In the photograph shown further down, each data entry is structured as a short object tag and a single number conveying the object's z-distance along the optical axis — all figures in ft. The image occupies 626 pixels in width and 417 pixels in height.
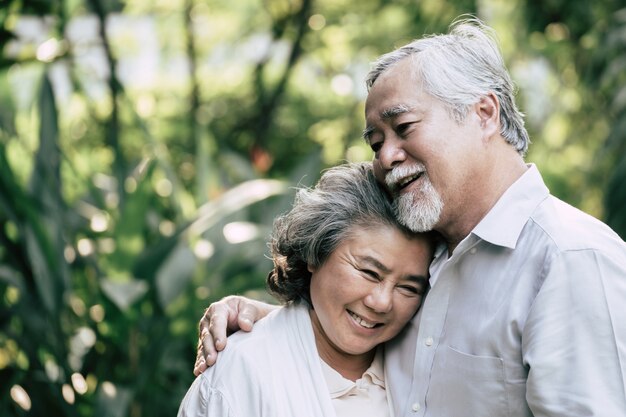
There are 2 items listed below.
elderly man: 5.18
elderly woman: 6.17
